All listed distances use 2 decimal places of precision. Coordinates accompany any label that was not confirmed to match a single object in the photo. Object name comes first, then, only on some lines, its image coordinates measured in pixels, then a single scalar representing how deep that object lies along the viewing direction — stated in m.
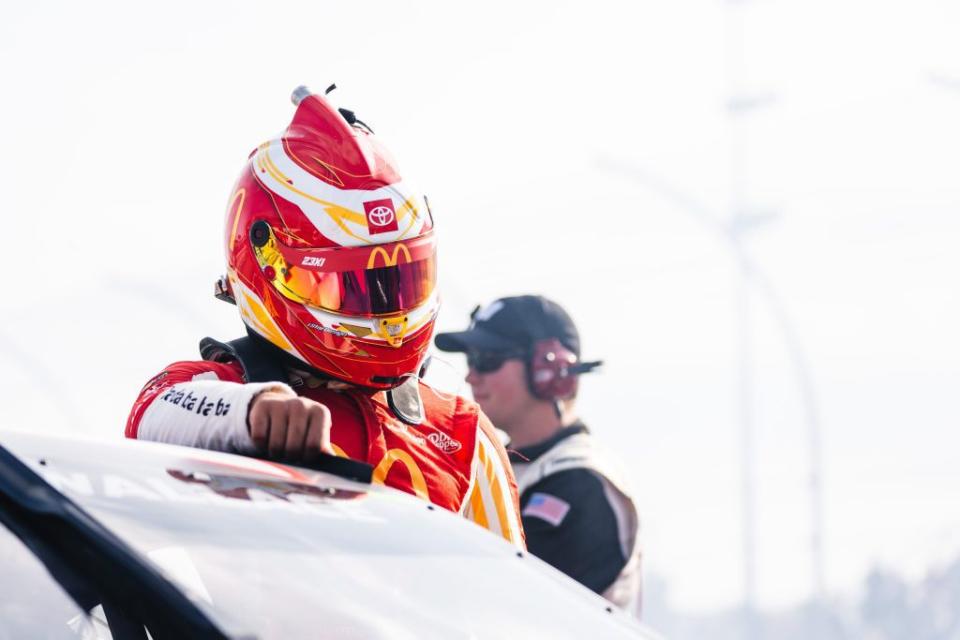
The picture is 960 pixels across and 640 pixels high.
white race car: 3.13
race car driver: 5.23
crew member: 9.16
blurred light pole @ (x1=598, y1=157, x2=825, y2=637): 35.75
